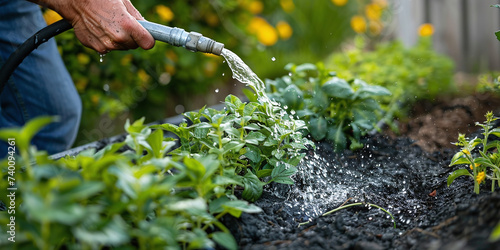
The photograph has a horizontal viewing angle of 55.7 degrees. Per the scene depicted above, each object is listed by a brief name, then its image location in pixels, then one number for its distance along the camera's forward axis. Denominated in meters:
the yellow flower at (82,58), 2.81
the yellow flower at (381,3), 4.93
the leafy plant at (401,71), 2.72
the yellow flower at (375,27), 5.29
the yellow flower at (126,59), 2.93
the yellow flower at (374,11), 4.63
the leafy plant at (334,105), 2.03
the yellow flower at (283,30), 4.40
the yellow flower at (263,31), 3.92
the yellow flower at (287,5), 4.16
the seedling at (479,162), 1.42
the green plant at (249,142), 1.40
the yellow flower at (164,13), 2.94
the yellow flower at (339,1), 4.40
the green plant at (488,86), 1.90
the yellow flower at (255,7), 3.54
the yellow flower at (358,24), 4.45
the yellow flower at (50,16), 2.62
